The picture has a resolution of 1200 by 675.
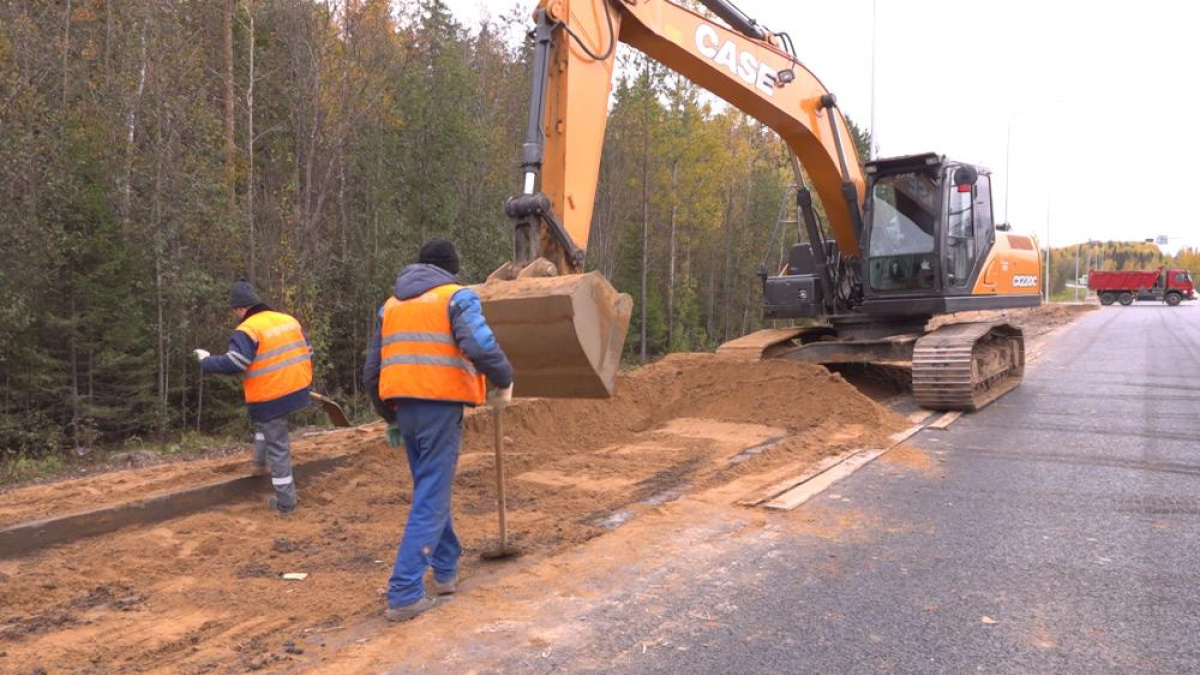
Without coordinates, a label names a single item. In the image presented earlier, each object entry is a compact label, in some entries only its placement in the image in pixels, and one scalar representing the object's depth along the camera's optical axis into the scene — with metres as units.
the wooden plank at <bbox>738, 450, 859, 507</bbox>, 5.74
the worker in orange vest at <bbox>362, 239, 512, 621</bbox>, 3.86
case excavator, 4.80
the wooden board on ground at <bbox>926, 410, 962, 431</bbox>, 8.87
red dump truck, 51.16
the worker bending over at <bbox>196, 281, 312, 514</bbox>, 5.57
